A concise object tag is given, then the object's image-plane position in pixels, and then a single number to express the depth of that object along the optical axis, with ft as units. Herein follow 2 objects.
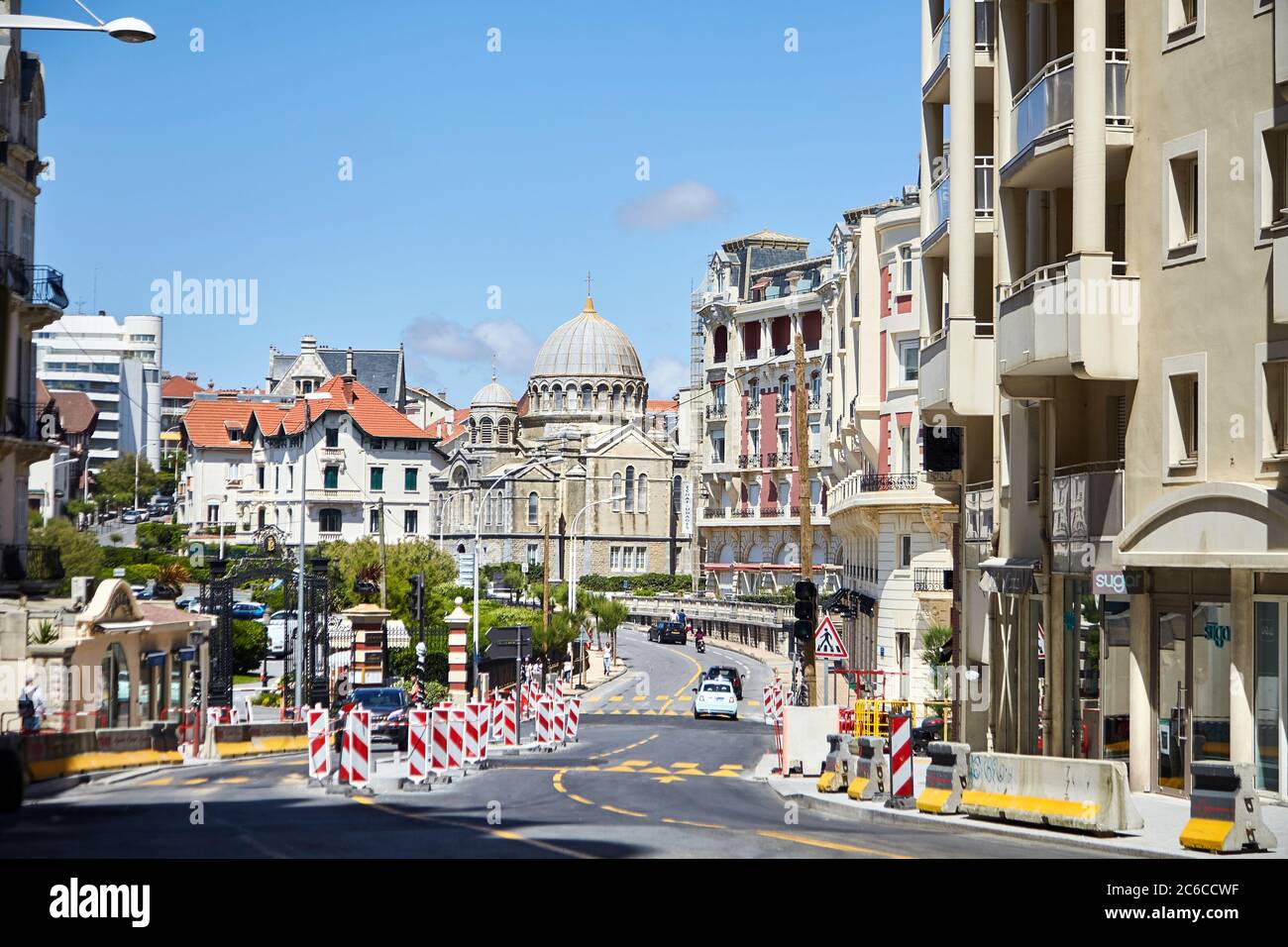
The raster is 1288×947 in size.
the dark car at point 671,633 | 321.52
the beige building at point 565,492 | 469.98
